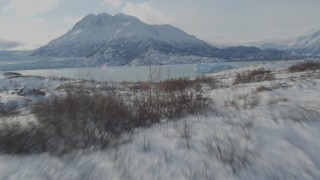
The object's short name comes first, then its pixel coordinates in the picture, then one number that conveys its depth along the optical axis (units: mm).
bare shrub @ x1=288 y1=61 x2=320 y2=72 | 9365
